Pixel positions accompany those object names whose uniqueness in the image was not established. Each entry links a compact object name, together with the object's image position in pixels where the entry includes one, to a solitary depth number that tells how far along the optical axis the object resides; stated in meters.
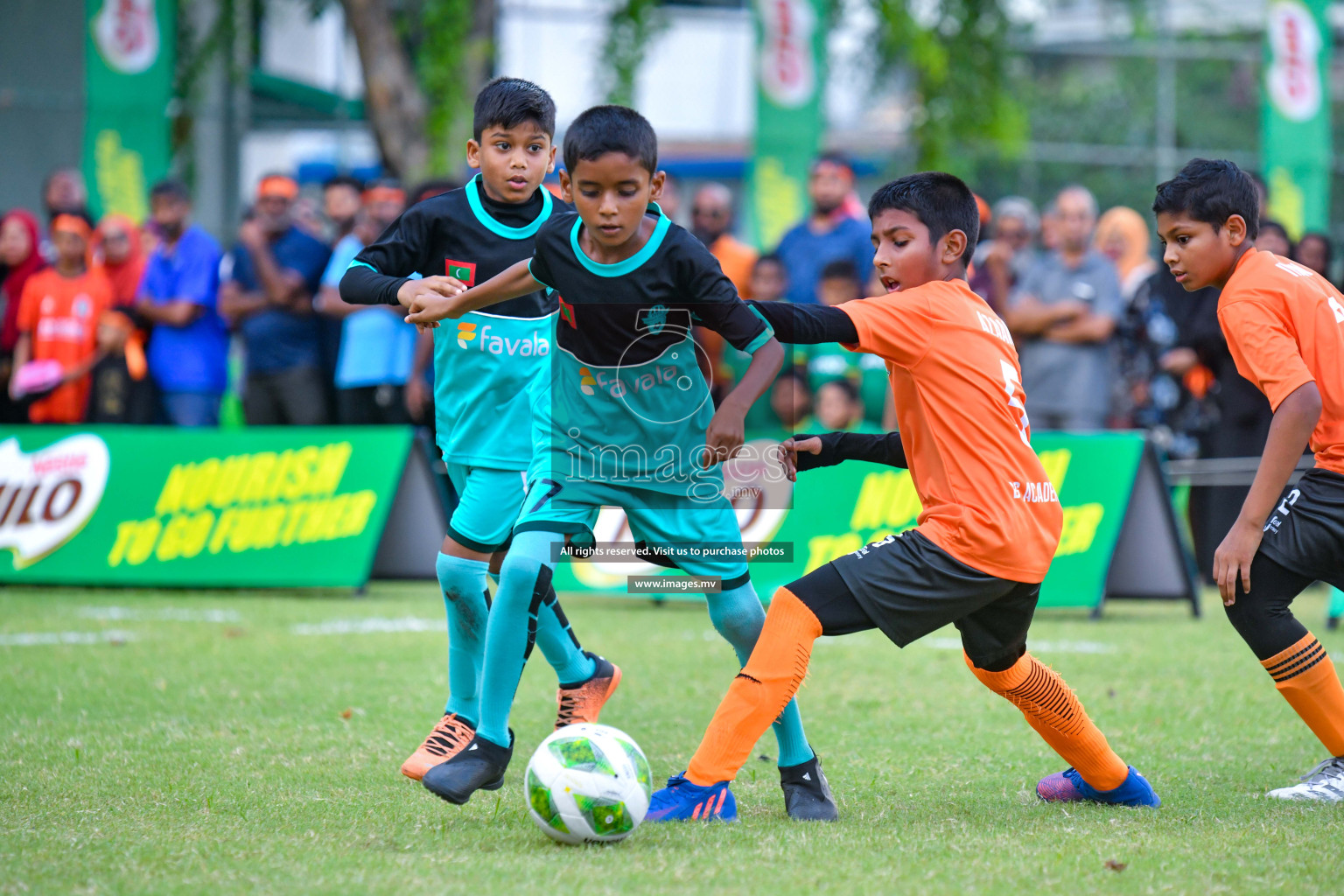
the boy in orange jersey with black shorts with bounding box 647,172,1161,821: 7.62
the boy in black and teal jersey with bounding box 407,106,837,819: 7.82
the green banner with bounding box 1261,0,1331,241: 34.53
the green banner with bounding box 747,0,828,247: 31.50
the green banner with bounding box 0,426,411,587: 17.87
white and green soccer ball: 7.25
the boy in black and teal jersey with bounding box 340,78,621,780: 9.19
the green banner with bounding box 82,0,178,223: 28.17
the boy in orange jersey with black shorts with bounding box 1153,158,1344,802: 8.33
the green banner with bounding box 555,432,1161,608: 16.81
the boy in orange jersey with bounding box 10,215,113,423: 20.95
